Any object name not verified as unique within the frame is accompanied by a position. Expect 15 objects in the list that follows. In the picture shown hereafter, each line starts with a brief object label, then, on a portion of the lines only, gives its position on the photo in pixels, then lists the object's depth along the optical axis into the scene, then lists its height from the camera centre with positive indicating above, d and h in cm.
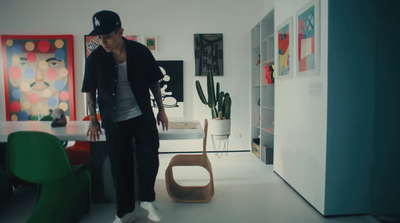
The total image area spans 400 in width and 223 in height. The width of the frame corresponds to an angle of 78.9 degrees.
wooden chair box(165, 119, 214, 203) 229 -91
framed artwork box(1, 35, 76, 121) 426 +44
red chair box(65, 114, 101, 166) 246 -57
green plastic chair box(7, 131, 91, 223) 157 -50
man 170 -7
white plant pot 387 -47
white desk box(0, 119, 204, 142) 185 -26
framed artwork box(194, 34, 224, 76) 429 +79
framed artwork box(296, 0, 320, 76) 204 +53
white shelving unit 365 +16
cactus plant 390 -2
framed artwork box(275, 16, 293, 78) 257 +55
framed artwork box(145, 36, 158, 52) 428 +100
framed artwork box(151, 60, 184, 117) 430 +23
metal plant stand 443 -87
